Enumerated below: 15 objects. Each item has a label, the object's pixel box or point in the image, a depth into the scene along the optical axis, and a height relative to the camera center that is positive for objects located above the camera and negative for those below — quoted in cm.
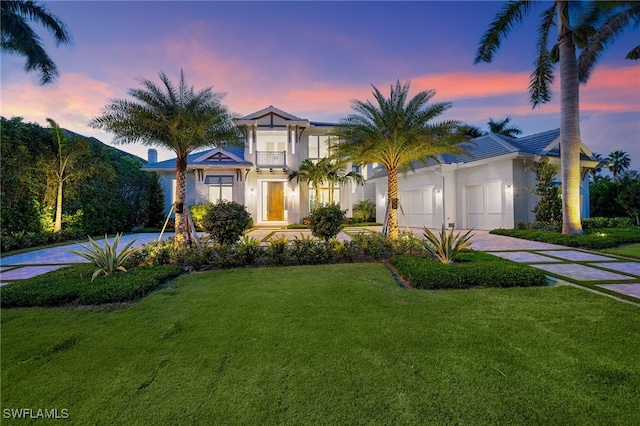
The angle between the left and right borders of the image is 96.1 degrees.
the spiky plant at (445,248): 673 -79
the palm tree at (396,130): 971 +293
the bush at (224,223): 809 -13
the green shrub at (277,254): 726 -92
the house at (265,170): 1902 +322
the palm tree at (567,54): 1137 +657
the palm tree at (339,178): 1914 +267
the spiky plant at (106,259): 603 -82
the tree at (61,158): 1252 +279
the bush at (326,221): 848 -13
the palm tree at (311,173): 1889 +292
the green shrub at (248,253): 731 -89
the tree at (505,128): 2915 +878
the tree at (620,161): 3772 +675
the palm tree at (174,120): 881 +311
